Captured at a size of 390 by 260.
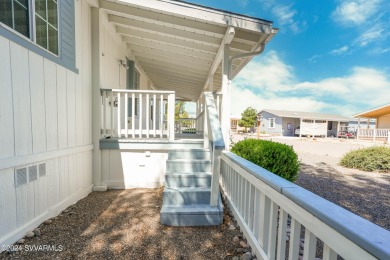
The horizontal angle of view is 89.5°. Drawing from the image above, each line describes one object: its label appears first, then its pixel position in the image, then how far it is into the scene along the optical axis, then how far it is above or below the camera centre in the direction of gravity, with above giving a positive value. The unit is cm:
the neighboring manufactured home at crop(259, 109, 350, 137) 2761 +3
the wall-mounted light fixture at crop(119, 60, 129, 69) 518 +155
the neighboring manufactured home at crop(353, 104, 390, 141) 1673 +6
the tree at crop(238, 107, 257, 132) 3188 +87
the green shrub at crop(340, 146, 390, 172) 665 -123
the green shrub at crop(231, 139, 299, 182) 370 -65
